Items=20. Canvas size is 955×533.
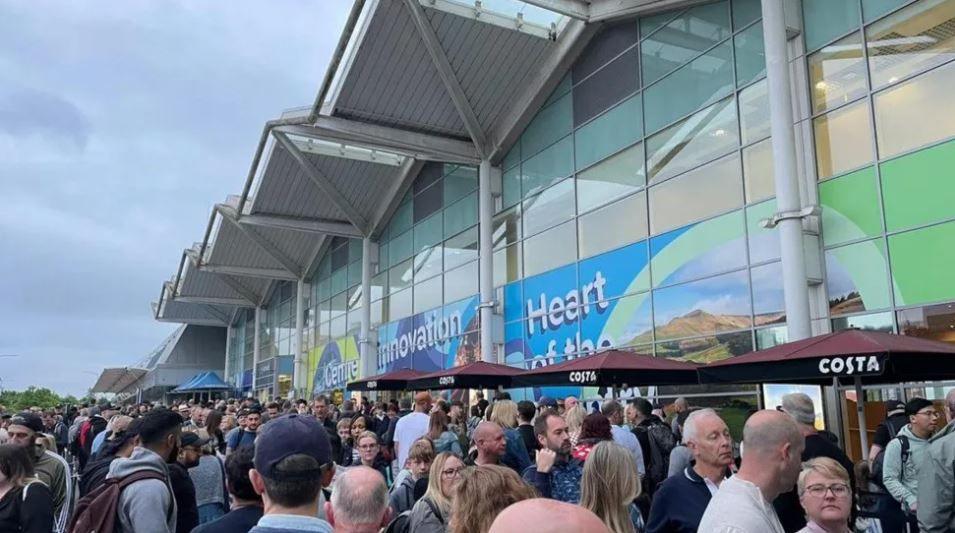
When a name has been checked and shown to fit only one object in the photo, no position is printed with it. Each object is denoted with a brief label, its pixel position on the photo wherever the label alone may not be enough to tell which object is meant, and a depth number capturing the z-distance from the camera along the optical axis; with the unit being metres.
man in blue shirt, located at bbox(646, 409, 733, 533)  3.64
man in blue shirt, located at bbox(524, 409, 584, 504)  4.61
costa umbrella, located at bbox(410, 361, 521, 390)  12.48
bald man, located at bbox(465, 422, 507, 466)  5.25
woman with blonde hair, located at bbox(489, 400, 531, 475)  6.83
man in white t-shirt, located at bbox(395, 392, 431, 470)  9.22
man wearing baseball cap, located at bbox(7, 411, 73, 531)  5.14
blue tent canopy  32.47
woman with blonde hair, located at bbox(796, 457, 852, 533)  3.27
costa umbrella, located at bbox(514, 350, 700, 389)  9.50
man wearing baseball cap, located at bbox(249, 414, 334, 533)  2.41
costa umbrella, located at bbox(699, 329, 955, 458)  6.04
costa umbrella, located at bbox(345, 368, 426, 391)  15.67
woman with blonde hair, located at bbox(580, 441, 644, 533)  3.59
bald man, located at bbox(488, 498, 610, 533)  1.11
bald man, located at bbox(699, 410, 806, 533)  2.71
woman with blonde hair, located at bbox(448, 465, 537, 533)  2.88
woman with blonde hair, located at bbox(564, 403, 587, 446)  7.51
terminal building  10.45
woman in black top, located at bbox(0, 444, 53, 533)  4.12
